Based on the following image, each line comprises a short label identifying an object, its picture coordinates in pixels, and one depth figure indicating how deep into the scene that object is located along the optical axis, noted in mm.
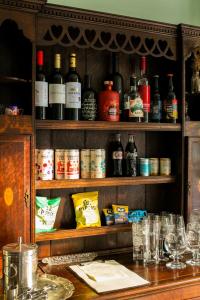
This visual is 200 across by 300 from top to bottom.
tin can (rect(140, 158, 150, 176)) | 2287
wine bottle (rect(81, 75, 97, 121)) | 2115
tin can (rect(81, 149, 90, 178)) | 2166
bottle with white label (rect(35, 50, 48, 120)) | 1988
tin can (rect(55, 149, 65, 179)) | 2104
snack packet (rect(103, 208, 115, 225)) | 2283
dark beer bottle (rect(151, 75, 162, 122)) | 2291
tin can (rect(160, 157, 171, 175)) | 2340
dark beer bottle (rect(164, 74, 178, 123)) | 2268
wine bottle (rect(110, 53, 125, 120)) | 2264
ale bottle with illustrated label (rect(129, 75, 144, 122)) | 2193
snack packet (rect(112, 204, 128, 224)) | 2287
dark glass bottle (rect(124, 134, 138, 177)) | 2264
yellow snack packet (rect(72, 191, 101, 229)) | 2207
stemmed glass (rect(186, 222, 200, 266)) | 2041
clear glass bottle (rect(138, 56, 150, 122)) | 2246
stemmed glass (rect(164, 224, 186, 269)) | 1989
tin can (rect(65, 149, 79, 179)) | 2096
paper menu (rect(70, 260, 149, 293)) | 1730
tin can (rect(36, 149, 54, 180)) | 2039
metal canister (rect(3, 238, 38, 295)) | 1598
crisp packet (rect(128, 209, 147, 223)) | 2311
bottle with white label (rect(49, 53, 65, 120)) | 2016
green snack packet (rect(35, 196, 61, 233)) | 2090
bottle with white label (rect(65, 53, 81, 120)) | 2051
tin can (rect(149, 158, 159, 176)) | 2338
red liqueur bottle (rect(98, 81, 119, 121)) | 2135
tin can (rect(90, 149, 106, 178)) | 2152
